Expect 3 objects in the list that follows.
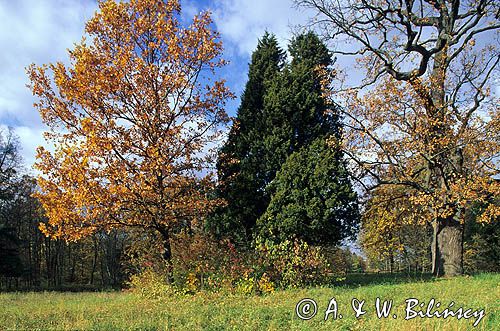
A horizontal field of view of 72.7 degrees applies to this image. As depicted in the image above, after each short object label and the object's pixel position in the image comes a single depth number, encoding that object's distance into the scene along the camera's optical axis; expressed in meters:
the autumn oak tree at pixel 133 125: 9.16
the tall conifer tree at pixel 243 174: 12.87
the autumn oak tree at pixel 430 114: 12.74
